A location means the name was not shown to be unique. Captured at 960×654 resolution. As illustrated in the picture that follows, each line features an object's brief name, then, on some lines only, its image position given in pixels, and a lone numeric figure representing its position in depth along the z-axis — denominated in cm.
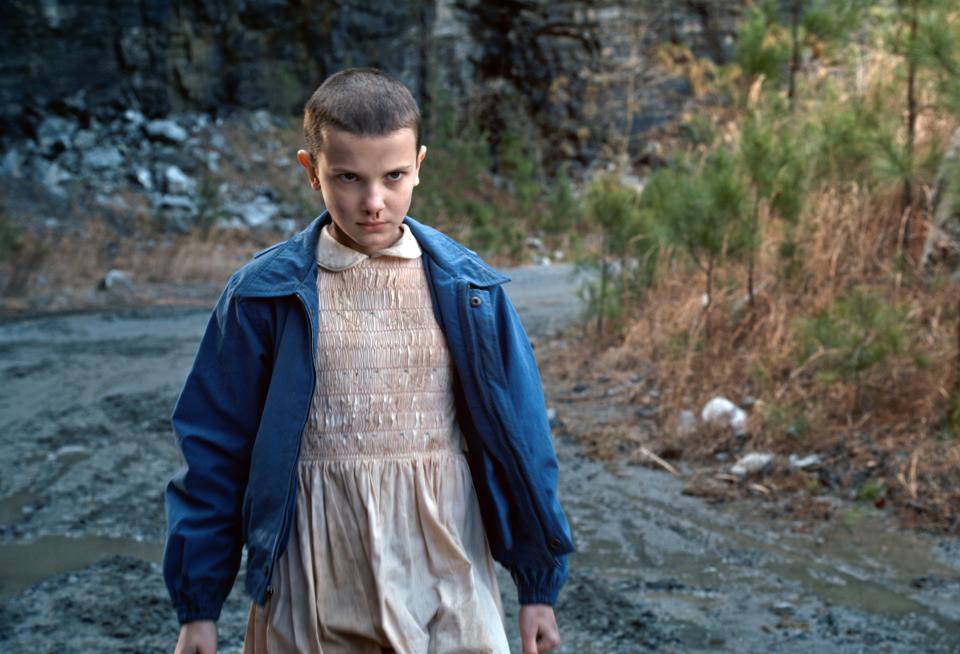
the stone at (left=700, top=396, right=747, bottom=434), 537
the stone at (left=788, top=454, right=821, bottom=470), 488
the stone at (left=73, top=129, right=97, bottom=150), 1577
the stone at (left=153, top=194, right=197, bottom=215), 1464
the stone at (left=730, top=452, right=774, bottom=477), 490
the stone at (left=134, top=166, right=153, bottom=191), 1521
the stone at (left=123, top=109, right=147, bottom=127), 1641
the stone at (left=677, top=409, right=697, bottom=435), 545
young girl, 159
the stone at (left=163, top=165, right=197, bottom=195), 1518
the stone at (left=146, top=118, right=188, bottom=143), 1633
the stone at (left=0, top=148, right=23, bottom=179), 1476
